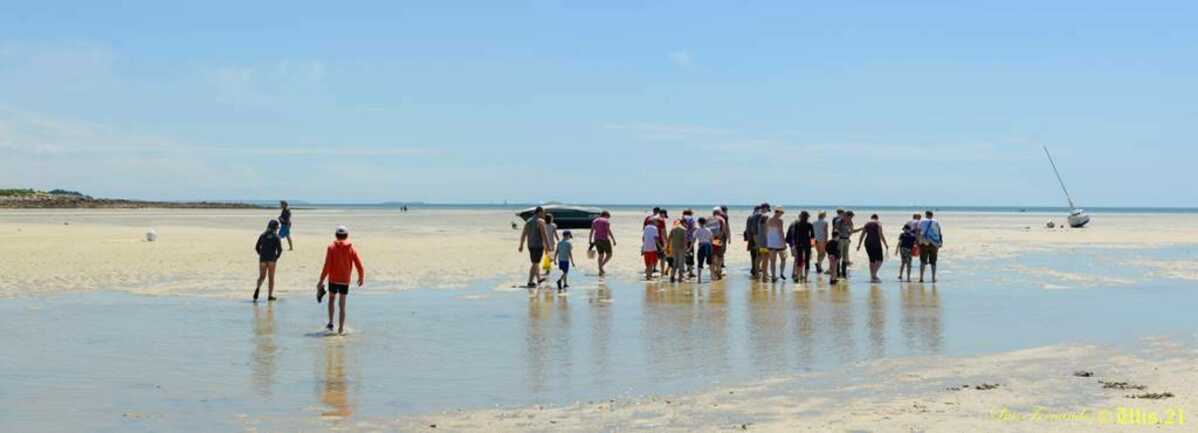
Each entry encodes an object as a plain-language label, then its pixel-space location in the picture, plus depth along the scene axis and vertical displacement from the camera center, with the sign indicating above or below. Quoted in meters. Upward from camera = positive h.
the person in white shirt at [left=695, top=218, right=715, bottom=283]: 22.94 -0.78
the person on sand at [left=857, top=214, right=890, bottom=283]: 22.98 -0.68
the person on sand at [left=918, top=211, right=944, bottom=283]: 23.38 -0.66
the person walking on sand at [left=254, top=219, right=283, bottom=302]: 17.89 -0.71
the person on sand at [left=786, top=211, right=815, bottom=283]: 22.83 -0.70
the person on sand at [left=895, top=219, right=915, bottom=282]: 23.20 -0.70
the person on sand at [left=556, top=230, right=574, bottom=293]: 21.22 -0.93
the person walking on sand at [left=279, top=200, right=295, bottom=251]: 33.52 -0.50
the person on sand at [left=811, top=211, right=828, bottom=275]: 24.28 -0.56
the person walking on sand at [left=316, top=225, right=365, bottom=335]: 14.12 -0.76
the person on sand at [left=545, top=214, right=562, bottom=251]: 21.64 -0.51
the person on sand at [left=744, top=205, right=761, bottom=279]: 23.80 -0.64
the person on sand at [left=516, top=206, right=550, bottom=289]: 20.86 -0.55
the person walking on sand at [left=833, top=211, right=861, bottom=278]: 23.72 -0.57
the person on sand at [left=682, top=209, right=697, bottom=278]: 23.88 -0.52
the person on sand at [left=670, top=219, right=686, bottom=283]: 22.76 -0.84
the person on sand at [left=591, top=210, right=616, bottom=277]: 24.39 -0.63
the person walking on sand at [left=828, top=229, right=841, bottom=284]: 22.72 -0.96
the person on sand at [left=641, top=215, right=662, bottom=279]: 23.48 -0.80
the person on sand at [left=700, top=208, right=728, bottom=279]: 23.69 -0.66
